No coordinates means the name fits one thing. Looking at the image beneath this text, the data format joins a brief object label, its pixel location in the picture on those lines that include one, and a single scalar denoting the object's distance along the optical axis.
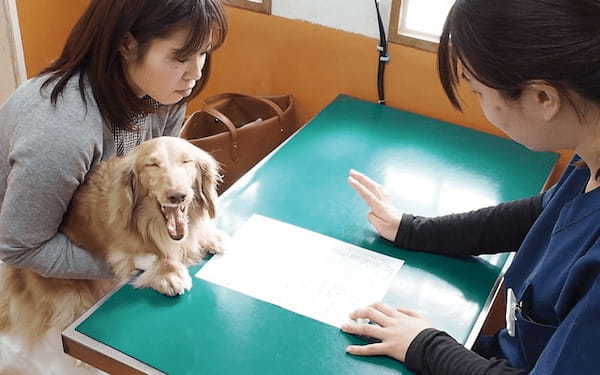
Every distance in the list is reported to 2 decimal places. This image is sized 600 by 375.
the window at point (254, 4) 2.28
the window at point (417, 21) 2.07
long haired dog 1.25
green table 1.13
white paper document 1.26
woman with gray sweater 1.23
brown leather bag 2.11
